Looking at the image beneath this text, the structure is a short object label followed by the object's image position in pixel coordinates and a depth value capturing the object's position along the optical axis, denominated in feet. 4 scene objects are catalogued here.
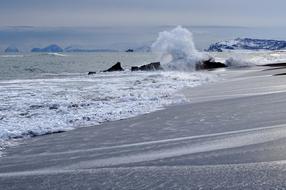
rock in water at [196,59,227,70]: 166.30
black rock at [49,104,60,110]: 45.85
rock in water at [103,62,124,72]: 163.61
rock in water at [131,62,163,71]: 157.21
